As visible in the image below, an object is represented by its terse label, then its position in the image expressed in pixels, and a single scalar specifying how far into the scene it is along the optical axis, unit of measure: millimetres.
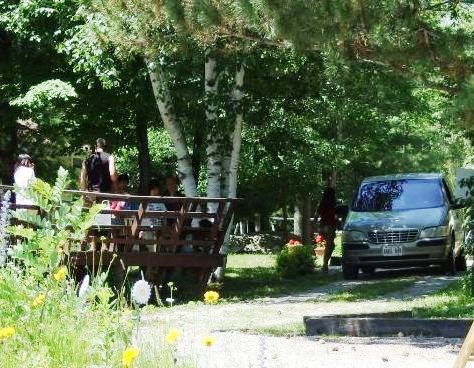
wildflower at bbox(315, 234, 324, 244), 28297
